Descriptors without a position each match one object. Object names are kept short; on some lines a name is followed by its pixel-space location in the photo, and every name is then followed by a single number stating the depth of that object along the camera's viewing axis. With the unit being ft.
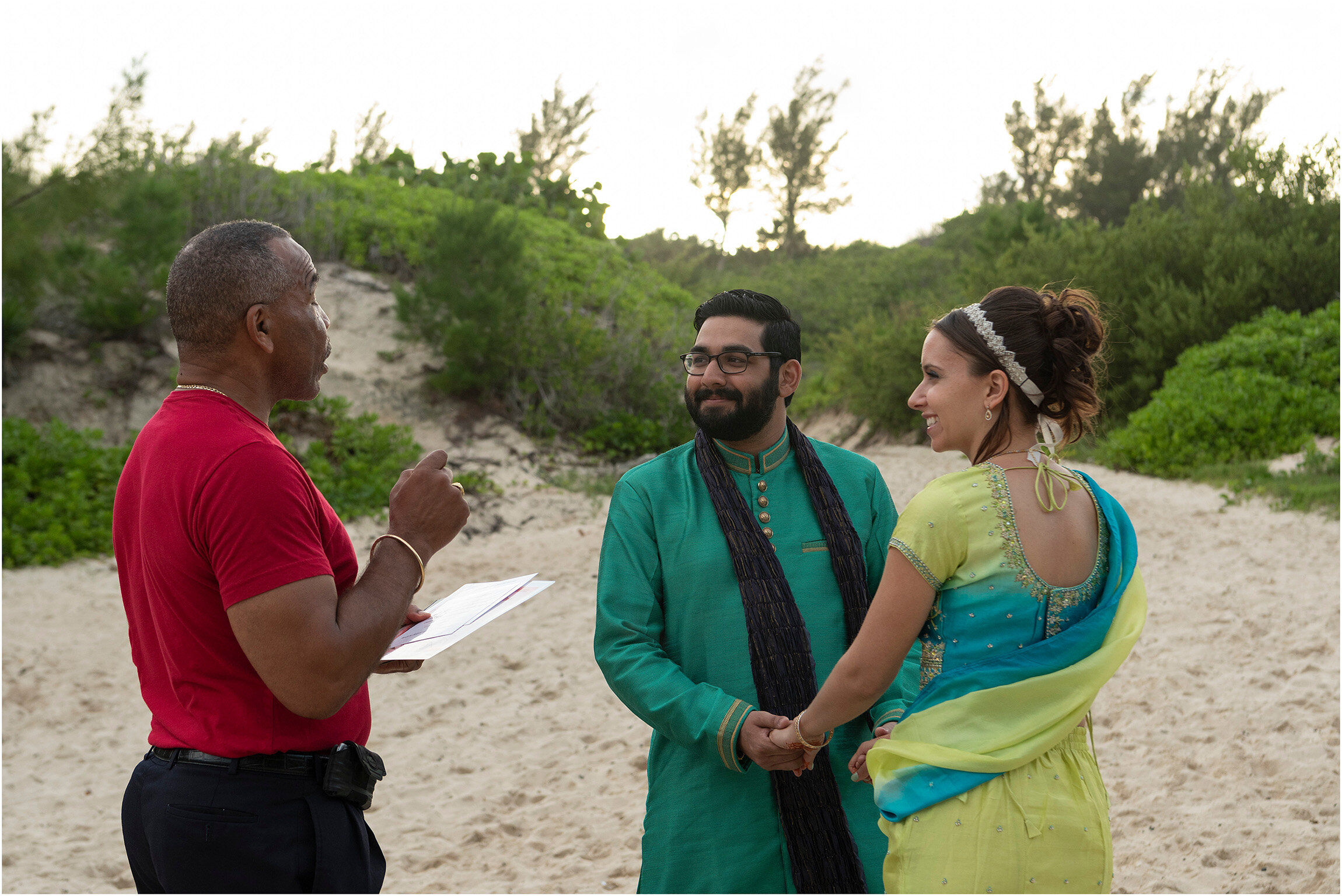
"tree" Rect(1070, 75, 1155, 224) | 85.35
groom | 7.47
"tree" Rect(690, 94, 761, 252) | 95.91
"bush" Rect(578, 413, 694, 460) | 40.04
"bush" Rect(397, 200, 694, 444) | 39.14
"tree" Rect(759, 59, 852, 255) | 95.86
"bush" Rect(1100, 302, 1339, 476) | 35.91
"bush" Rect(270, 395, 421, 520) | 32.45
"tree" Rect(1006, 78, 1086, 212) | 92.94
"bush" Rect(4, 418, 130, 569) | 27.35
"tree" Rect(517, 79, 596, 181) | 65.72
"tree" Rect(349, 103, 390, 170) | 60.13
